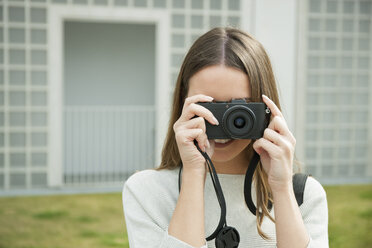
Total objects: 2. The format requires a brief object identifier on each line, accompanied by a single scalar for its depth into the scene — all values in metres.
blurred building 4.73
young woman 0.98
